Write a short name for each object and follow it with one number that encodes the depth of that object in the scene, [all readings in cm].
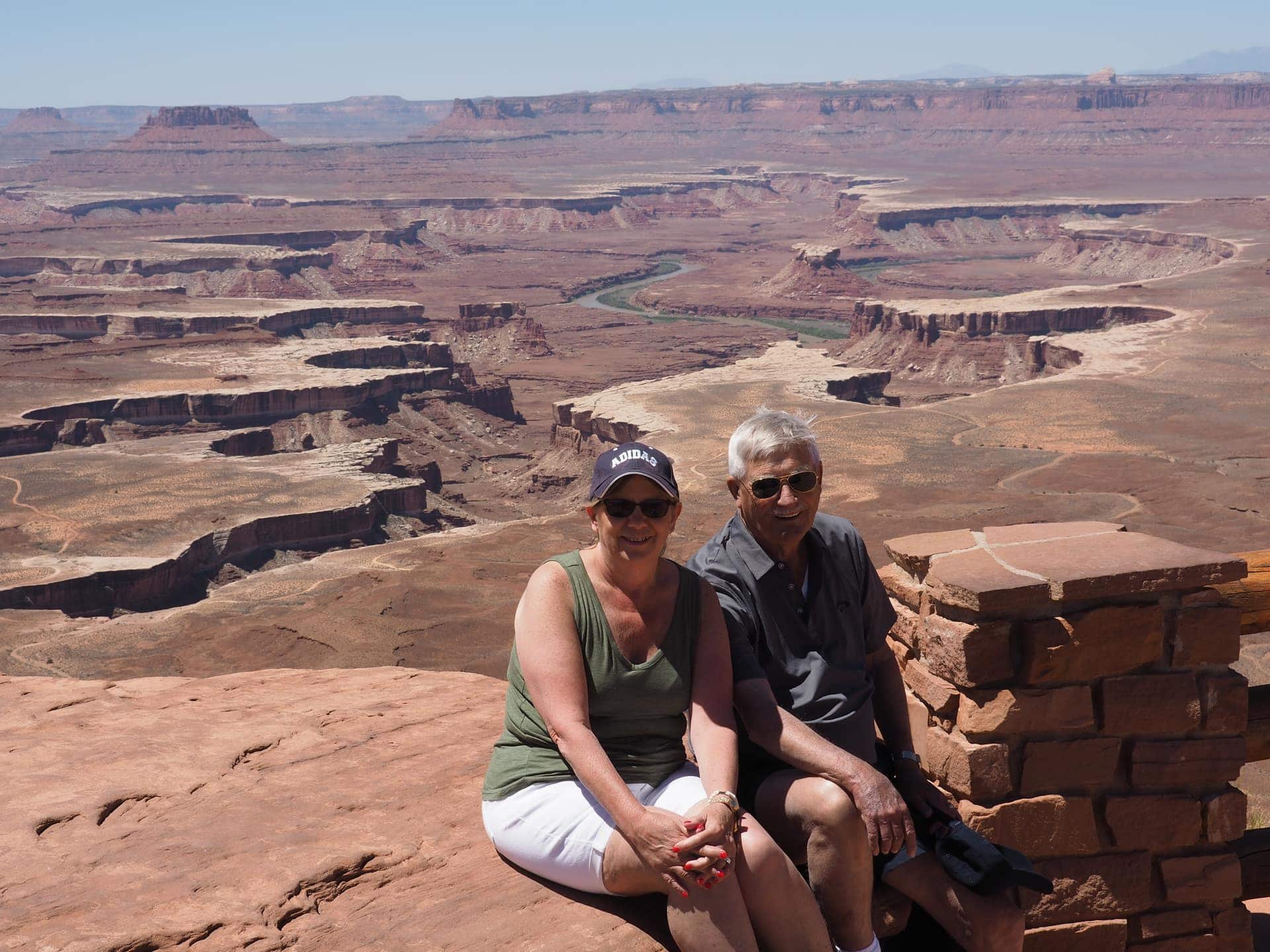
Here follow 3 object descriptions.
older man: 510
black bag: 519
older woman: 512
